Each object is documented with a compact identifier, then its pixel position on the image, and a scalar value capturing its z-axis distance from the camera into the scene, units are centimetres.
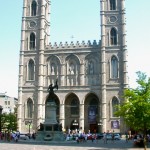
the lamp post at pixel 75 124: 4790
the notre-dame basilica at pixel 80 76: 4662
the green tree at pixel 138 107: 1951
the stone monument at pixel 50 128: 2632
